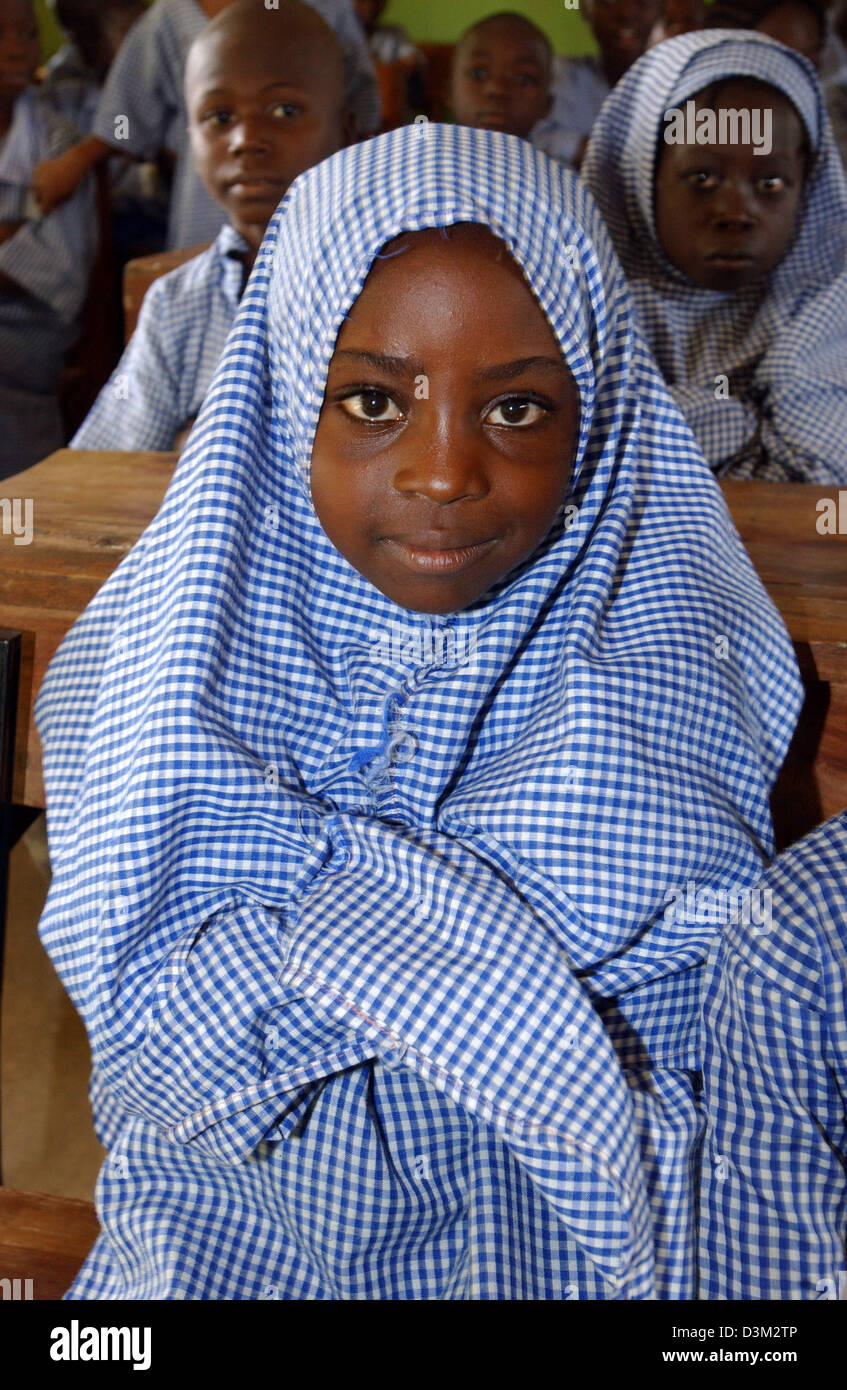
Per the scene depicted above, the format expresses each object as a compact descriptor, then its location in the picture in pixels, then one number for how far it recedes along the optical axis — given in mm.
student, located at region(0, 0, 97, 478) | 2254
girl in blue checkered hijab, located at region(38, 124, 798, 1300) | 665
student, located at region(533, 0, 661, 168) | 2680
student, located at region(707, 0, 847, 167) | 2572
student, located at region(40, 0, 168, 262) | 2607
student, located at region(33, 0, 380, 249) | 2277
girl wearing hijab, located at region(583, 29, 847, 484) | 1380
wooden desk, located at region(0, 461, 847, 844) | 874
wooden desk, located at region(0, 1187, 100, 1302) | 879
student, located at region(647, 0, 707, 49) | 2570
